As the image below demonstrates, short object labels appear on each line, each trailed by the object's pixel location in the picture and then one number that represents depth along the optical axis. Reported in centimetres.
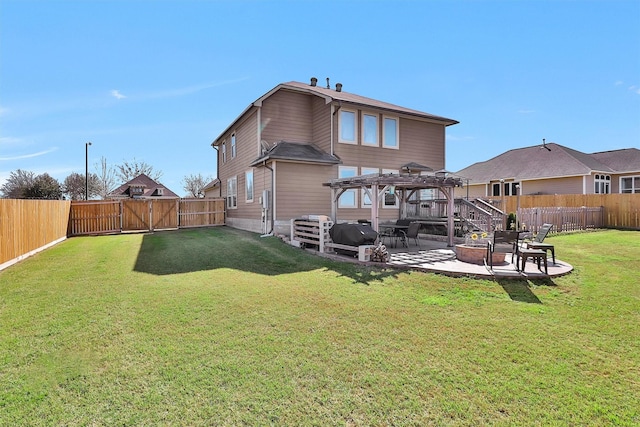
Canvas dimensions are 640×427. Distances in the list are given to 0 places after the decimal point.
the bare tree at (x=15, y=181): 3697
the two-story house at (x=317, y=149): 1316
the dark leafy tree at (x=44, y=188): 3362
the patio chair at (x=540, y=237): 785
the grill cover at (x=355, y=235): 870
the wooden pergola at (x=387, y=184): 941
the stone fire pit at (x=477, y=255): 802
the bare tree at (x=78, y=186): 3953
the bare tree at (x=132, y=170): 4312
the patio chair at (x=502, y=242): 725
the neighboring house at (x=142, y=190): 3186
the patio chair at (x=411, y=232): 1075
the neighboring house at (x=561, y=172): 2217
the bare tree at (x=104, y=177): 4069
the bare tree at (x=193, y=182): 4772
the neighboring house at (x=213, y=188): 2231
